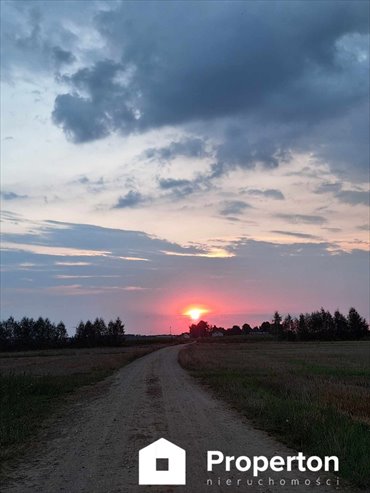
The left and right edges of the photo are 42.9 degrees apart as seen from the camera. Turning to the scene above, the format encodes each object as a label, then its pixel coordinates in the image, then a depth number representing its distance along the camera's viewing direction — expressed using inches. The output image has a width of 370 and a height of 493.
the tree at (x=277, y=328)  6981.8
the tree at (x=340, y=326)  6316.4
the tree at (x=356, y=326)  6328.7
